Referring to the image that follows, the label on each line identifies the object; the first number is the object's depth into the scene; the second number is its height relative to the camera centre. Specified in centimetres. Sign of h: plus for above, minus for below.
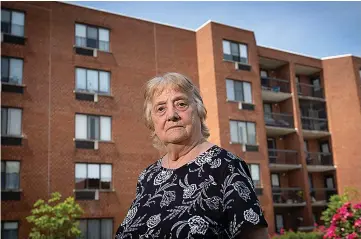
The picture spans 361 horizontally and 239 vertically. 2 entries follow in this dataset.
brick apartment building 2483 +652
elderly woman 254 +18
